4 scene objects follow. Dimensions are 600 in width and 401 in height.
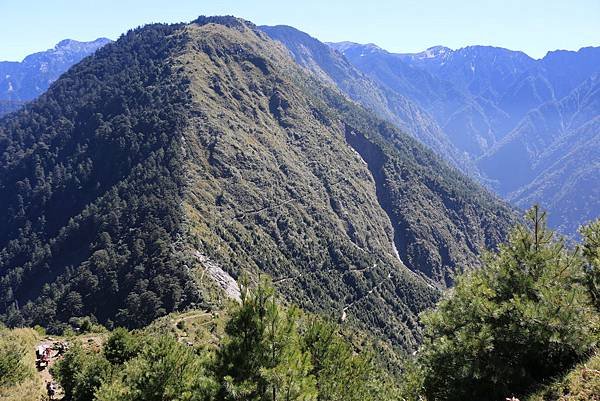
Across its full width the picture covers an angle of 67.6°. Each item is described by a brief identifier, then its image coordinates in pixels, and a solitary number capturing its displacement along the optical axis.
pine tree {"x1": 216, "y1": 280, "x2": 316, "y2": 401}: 18.33
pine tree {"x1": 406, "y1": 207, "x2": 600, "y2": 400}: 17.61
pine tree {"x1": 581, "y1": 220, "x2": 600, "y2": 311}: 20.12
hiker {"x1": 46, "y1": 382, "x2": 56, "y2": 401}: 40.53
